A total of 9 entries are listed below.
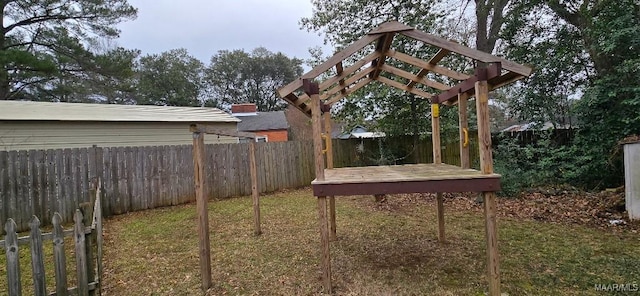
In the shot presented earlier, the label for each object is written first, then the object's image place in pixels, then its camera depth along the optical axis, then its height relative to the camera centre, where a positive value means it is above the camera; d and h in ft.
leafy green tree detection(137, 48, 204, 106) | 77.97 +19.36
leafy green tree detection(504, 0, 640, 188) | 21.70 +5.08
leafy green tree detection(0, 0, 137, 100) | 37.19 +15.85
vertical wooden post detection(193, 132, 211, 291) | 10.77 -1.84
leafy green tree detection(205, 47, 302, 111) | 98.63 +23.99
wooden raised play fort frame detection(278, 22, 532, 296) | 9.50 -0.08
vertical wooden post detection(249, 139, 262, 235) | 17.01 -1.98
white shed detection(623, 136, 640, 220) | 16.62 -2.17
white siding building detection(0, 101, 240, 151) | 24.73 +3.12
